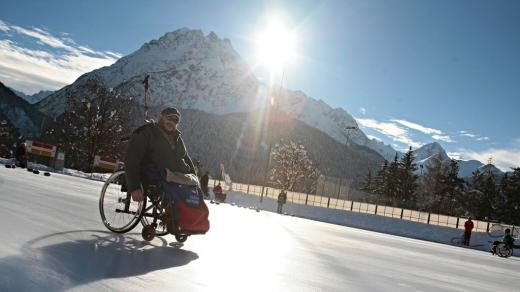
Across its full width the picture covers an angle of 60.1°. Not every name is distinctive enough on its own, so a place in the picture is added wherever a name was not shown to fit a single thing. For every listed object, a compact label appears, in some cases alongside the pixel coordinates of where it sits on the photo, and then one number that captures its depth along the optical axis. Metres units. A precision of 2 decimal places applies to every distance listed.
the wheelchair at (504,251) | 18.88
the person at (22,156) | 21.25
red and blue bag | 4.21
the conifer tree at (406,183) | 69.25
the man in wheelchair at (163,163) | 4.27
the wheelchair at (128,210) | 4.46
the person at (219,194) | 28.14
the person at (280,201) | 27.14
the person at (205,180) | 23.71
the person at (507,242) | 18.94
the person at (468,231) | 24.55
